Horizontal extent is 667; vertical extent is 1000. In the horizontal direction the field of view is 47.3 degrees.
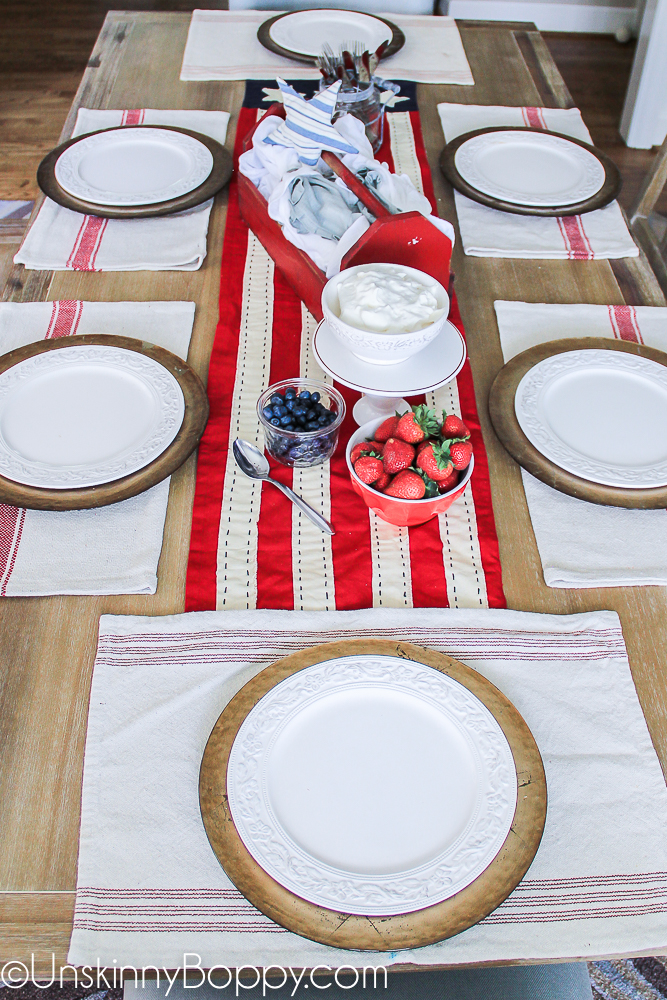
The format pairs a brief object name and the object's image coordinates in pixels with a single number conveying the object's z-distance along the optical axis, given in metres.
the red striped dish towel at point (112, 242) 1.12
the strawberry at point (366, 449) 0.79
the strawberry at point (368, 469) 0.77
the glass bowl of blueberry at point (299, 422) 0.82
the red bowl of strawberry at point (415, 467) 0.76
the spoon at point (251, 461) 0.85
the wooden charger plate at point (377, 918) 0.52
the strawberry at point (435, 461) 0.75
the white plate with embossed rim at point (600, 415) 0.84
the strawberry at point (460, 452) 0.75
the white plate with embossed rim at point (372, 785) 0.55
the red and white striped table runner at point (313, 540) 0.76
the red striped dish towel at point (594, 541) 0.77
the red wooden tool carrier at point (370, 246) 0.91
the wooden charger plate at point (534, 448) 0.81
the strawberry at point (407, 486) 0.76
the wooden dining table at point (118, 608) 0.58
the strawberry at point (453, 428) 0.77
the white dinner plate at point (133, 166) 1.20
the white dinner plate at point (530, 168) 1.23
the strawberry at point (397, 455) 0.76
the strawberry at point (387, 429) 0.79
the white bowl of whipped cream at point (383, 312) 0.81
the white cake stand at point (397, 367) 0.83
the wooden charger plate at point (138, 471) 0.78
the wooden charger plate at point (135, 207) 1.18
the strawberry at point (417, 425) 0.77
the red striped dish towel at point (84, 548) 0.74
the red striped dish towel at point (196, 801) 0.55
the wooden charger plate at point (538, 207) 1.21
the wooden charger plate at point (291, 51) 1.58
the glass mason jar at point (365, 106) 1.26
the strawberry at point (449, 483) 0.76
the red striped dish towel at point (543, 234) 1.16
